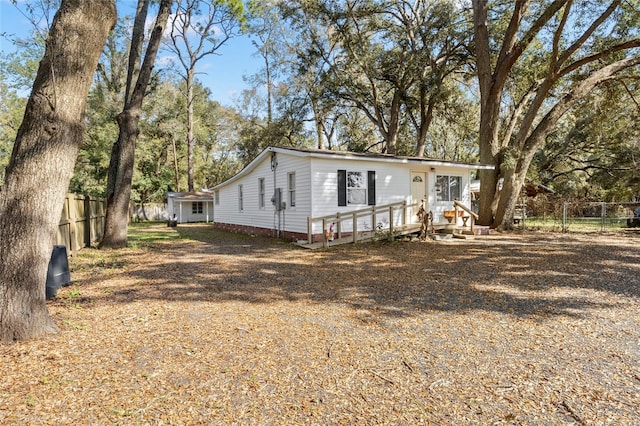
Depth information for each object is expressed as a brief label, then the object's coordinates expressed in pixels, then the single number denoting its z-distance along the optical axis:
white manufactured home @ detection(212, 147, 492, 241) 11.69
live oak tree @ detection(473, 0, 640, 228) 13.10
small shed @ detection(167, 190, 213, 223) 27.45
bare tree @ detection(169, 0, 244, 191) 15.48
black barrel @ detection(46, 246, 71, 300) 5.23
